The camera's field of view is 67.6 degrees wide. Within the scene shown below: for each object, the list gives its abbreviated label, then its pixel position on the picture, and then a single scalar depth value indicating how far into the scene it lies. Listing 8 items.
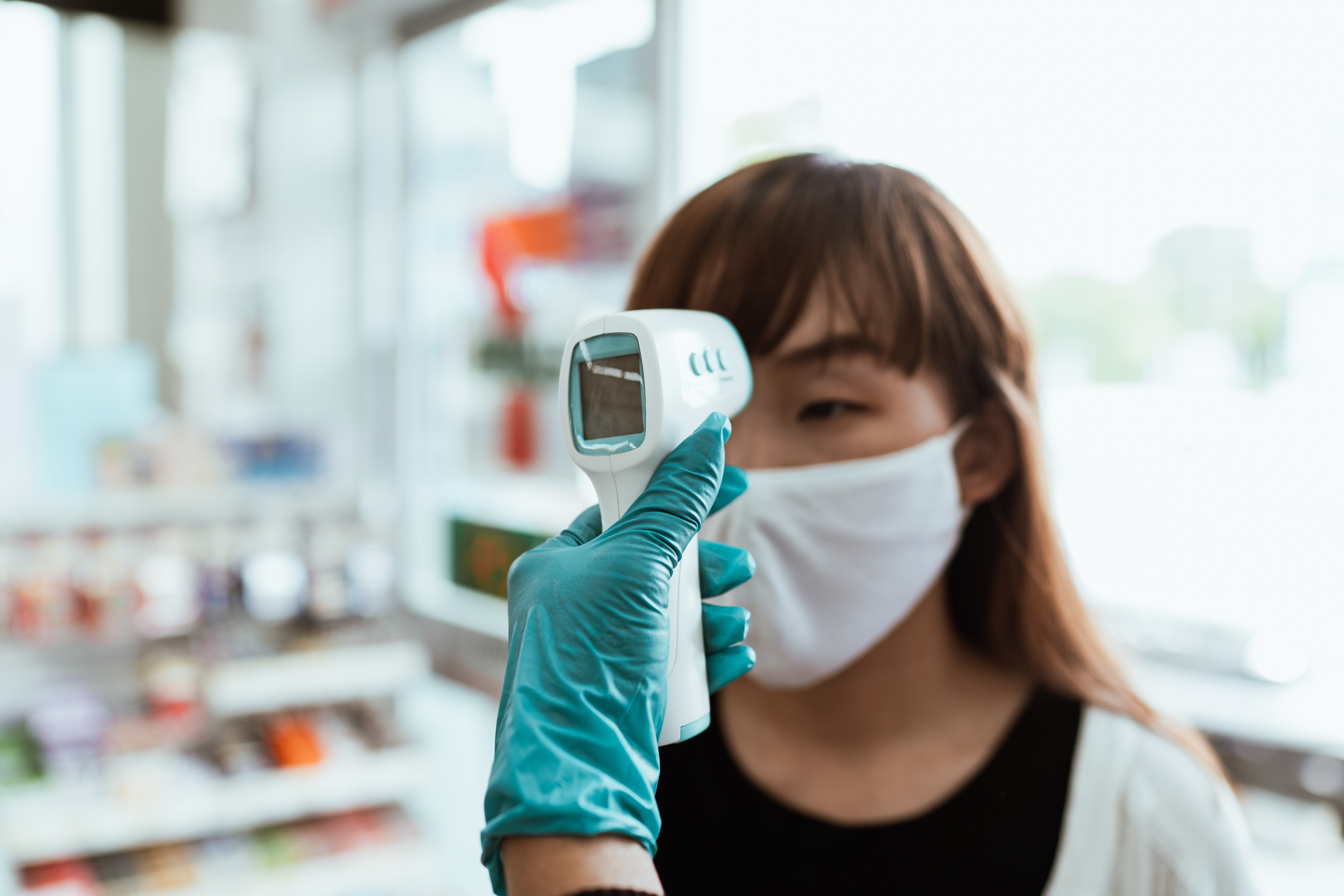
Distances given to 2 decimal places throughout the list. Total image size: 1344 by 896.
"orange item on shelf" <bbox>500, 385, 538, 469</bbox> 3.25
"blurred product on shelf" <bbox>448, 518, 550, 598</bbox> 3.19
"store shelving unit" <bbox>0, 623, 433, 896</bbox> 2.25
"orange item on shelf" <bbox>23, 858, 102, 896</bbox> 2.26
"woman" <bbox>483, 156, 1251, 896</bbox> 1.02
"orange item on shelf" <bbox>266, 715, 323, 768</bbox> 2.58
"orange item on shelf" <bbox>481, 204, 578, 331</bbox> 3.06
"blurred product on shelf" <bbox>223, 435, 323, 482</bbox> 2.77
